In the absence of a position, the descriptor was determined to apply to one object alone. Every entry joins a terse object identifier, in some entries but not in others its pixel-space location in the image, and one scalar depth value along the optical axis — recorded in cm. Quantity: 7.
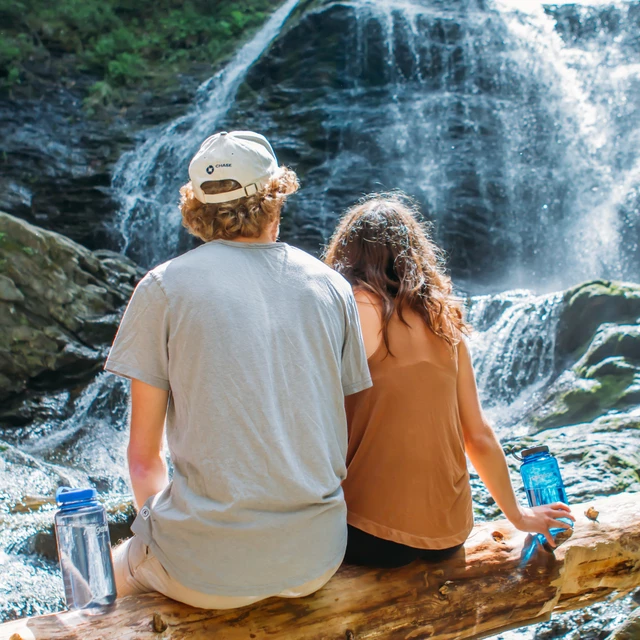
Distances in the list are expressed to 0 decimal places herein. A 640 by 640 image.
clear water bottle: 210
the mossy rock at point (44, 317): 891
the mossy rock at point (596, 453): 537
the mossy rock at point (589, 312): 861
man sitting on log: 192
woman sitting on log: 241
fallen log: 207
